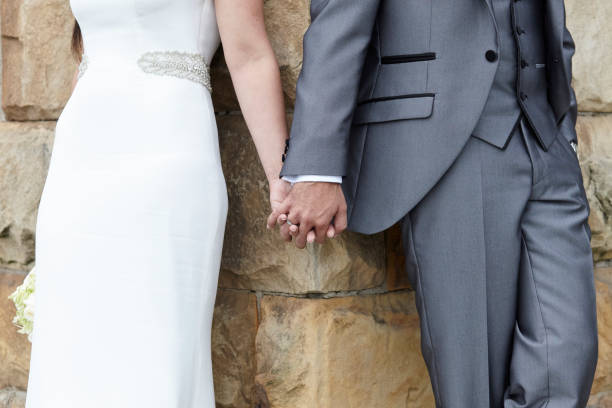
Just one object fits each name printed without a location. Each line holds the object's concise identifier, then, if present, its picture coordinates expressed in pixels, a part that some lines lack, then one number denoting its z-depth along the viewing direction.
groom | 2.93
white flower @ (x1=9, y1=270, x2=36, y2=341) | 3.19
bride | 2.95
